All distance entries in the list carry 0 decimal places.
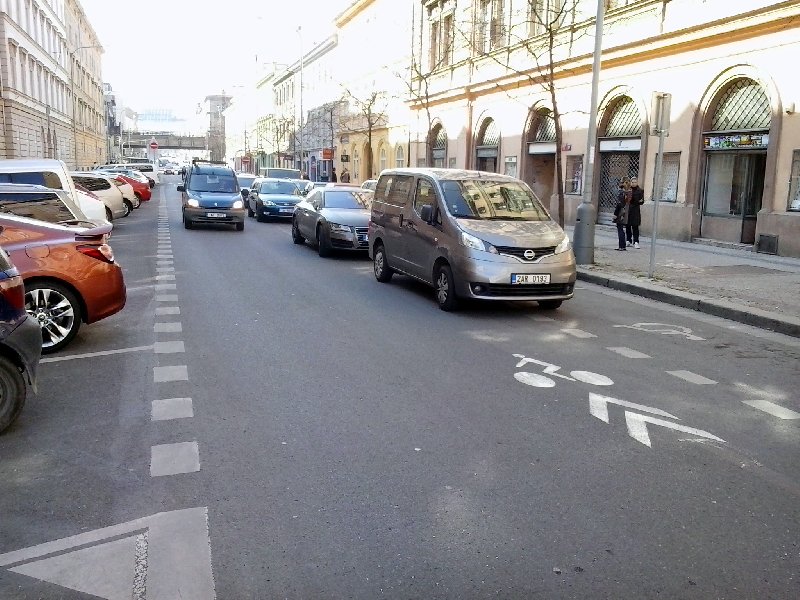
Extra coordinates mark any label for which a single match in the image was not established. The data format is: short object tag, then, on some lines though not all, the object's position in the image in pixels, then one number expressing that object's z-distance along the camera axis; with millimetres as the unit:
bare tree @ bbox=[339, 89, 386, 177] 43075
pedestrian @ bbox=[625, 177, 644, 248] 17672
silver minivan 9703
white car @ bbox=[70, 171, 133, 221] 24109
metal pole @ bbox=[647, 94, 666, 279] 12469
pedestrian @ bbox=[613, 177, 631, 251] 17812
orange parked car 7281
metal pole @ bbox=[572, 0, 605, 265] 14930
